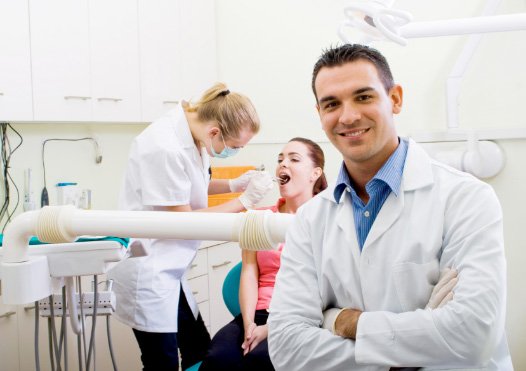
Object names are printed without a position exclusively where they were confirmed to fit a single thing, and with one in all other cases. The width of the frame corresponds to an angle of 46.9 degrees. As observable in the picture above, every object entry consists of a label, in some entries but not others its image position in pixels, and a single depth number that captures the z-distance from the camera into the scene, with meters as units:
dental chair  2.22
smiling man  1.16
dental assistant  2.18
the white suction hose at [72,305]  1.44
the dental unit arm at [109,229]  1.18
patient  1.95
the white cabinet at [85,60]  2.73
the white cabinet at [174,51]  3.29
